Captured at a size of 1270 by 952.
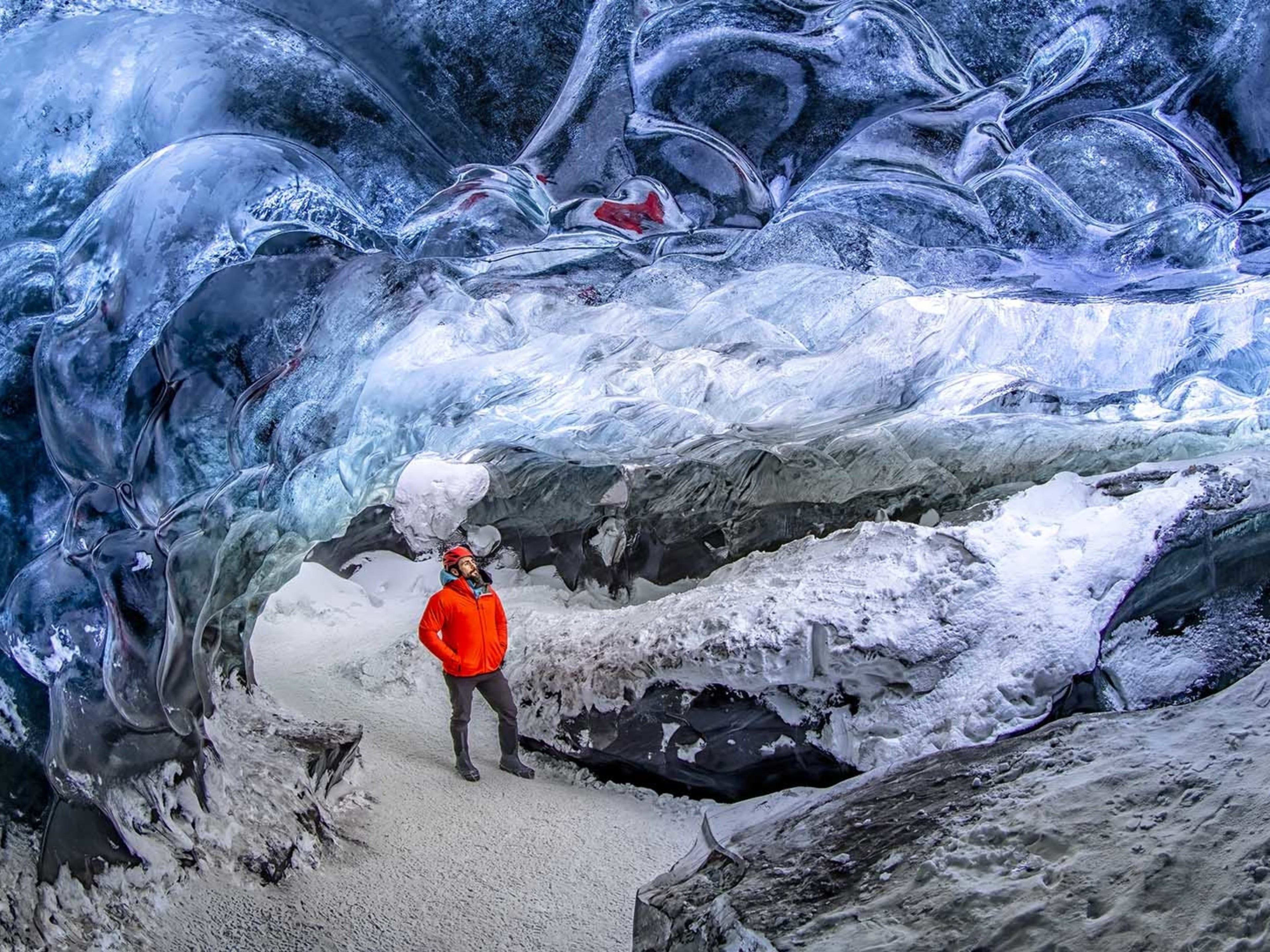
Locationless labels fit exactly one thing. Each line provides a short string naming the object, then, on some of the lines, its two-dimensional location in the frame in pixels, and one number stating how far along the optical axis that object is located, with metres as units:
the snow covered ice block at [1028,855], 2.03
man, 4.28
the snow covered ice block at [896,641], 3.91
